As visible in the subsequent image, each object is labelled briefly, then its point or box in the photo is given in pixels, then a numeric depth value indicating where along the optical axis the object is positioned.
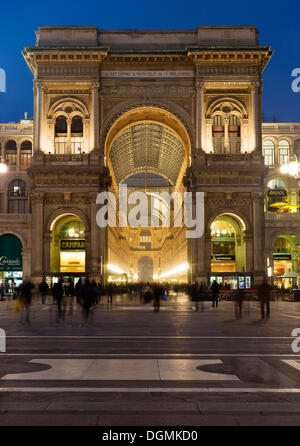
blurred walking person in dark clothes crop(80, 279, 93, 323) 23.70
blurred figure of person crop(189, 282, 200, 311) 45.65
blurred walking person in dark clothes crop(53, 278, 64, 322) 26.08
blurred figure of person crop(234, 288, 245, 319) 25.90
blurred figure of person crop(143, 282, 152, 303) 43.44
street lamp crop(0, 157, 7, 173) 27.65
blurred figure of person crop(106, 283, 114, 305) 42.16
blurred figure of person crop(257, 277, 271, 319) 24.88
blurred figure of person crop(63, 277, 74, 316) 45.48
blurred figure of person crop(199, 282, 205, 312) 46.63
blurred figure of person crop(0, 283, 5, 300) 53.63
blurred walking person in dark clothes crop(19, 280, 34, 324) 24.06
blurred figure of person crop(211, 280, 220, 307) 36.25
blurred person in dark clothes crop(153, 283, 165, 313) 31.36
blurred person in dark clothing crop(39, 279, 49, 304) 37.23
